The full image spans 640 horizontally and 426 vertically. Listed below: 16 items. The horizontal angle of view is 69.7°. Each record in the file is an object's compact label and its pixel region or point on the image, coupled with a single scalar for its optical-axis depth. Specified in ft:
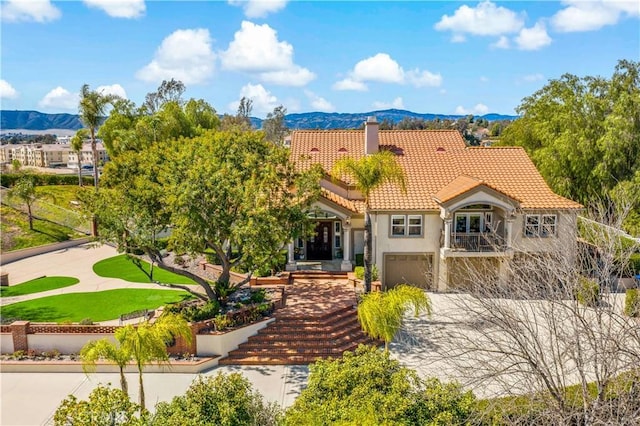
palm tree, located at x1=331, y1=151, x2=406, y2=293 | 67.05
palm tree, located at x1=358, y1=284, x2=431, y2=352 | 51.98
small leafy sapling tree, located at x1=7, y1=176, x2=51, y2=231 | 116.57
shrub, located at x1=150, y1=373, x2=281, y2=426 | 34.65
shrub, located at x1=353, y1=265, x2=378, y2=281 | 79.56
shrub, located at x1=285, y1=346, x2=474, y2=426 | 33.14
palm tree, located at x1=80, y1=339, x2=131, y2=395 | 43.73
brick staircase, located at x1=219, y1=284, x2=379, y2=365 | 60.23
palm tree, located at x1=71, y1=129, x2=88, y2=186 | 158.10
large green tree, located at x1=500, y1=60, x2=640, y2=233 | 101.96
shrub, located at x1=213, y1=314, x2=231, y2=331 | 60.64
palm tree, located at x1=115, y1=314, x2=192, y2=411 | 45.42
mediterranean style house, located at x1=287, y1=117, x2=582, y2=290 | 81.41
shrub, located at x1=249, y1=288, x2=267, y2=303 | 68.44
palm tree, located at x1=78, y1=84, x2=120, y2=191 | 147.43
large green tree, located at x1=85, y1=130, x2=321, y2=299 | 59.31
